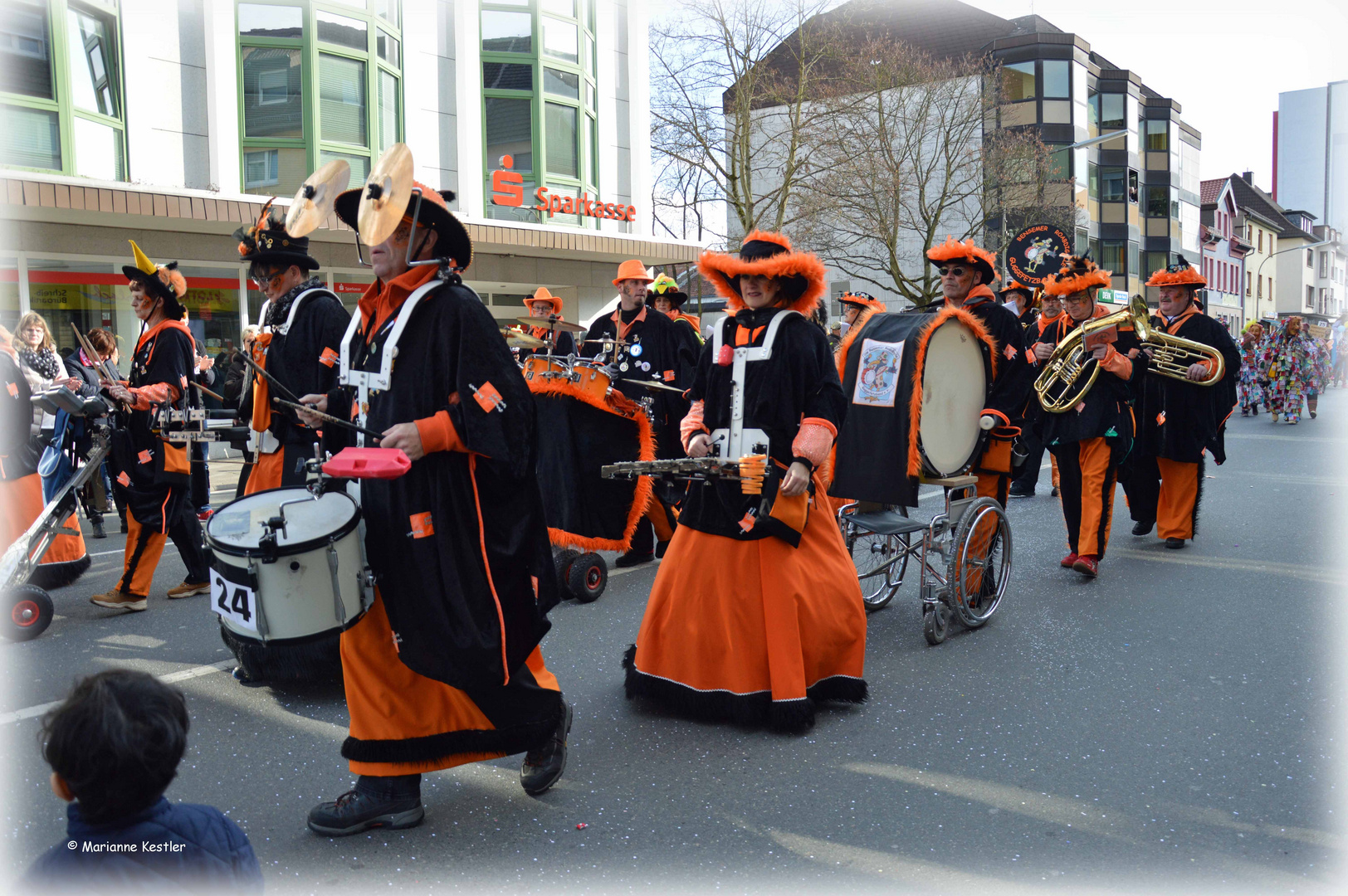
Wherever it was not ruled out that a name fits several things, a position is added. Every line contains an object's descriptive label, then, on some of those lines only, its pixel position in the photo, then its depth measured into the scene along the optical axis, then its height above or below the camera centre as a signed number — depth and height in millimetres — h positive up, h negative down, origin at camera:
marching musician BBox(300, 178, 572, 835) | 3201 -527
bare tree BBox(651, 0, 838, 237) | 22781 +5763
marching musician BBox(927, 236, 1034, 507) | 5734 +143
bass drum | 5203 -154
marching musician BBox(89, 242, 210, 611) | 6039 -391
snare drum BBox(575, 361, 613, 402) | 6656 -34
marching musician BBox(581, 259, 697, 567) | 7641 +37
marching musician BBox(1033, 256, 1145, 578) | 7093 -439
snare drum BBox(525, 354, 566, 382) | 6672 +41
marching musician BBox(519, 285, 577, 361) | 12234 +824
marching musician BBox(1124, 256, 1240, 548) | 8148 -371
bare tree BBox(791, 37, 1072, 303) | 24969 +5310
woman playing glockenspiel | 4195 -748
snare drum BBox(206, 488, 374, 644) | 2945 -550
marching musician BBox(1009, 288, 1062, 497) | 8156 -490
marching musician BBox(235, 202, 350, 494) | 4719 +170
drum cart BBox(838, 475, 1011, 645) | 5395 -971
